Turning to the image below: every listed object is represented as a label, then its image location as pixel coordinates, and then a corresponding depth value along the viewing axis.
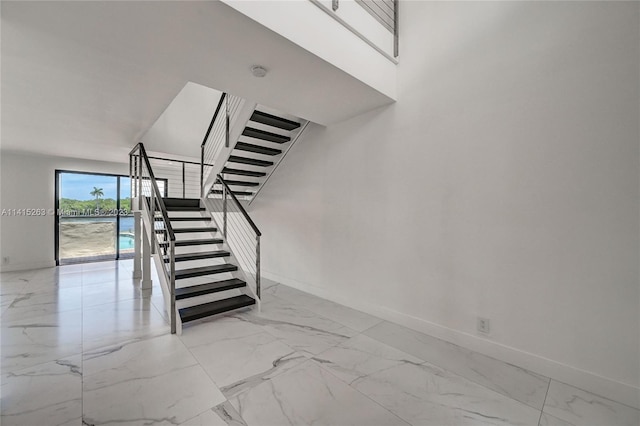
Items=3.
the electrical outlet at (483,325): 2.48
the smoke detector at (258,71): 2.39
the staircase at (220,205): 3.29
